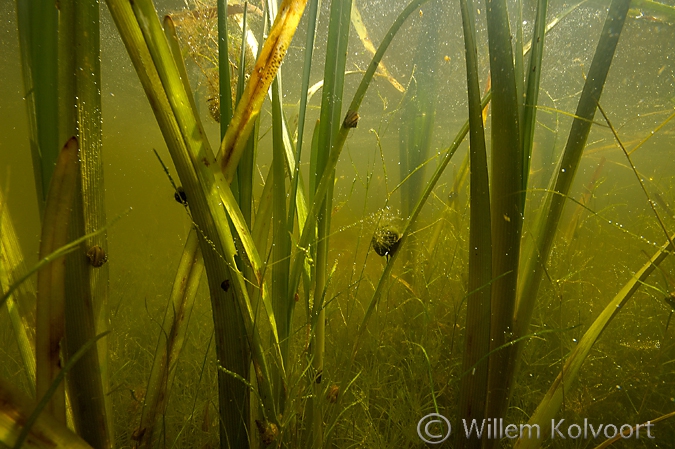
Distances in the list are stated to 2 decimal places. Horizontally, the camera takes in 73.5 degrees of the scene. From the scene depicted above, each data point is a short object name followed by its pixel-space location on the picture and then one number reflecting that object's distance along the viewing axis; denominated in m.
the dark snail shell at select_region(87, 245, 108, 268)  0.29
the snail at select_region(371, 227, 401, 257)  0.40
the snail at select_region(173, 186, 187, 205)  0.31
